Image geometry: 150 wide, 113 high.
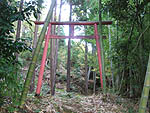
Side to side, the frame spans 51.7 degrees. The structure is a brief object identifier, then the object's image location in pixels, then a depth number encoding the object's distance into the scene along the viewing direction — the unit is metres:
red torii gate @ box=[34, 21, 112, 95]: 4.41
